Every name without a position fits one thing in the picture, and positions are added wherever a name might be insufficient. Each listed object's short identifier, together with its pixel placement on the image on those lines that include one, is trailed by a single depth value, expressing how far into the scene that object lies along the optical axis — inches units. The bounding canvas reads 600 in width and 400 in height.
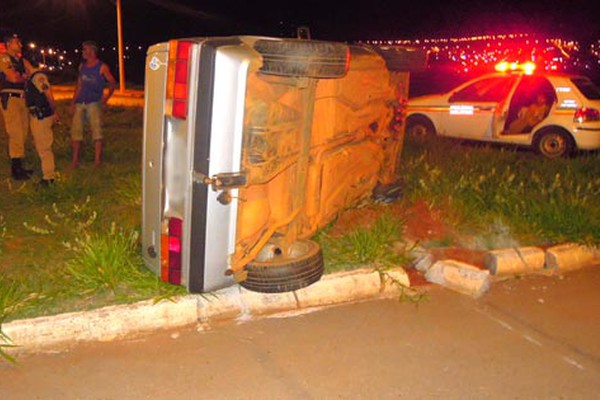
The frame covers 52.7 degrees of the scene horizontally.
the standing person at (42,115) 253.1
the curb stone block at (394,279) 189.5
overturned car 138.8
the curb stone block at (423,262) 207.8
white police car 396.2
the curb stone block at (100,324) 146.8
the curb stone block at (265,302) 171.3
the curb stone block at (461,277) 192.9
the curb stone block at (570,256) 217.5
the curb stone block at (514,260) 209.9
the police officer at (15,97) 258.8
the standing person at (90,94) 297.6
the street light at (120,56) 1015.0
